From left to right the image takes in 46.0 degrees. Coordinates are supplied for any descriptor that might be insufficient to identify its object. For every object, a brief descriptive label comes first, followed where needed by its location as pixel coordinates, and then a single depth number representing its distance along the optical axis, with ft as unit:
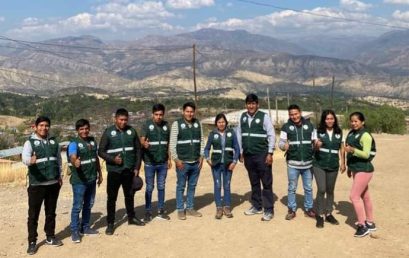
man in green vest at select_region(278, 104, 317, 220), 24.62
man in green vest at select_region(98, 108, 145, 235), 23.54
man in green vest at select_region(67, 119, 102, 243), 22.75
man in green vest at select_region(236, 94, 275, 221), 25.32
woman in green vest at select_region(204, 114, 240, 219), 26.04
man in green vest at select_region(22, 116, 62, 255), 21.54
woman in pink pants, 22.53
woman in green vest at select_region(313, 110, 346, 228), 24.11
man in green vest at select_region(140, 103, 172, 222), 25.22
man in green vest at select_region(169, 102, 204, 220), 25.54
